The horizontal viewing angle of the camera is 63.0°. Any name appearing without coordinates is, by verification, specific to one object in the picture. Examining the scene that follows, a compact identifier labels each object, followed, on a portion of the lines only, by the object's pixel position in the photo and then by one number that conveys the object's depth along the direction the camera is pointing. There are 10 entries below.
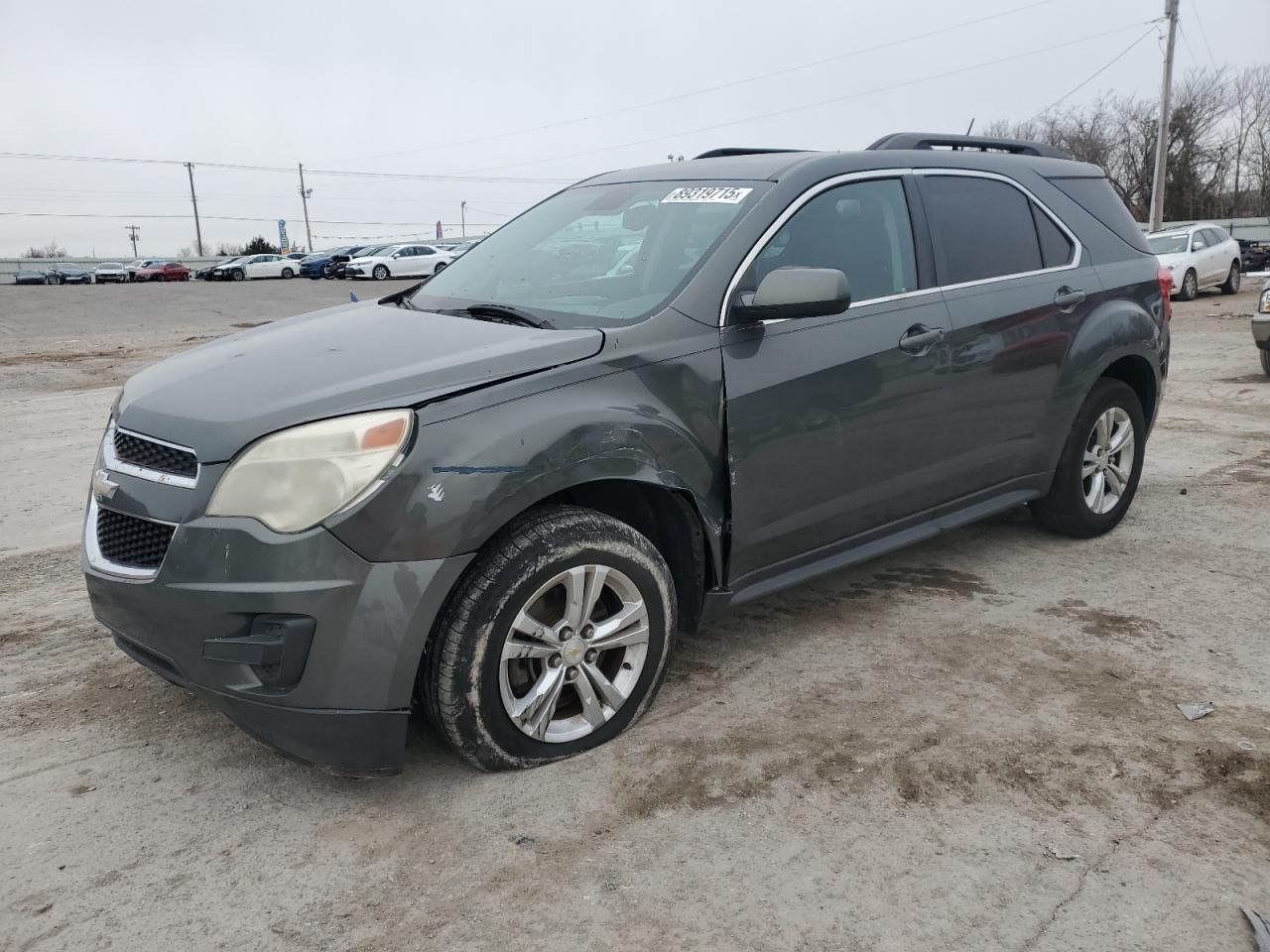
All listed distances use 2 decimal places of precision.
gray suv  2.65
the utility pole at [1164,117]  33.47
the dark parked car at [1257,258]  30.81
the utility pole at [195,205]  85.07
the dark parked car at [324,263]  44.20
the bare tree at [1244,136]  60.61
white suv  20.62
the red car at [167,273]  49.53
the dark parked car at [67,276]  47.19
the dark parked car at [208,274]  46.91
